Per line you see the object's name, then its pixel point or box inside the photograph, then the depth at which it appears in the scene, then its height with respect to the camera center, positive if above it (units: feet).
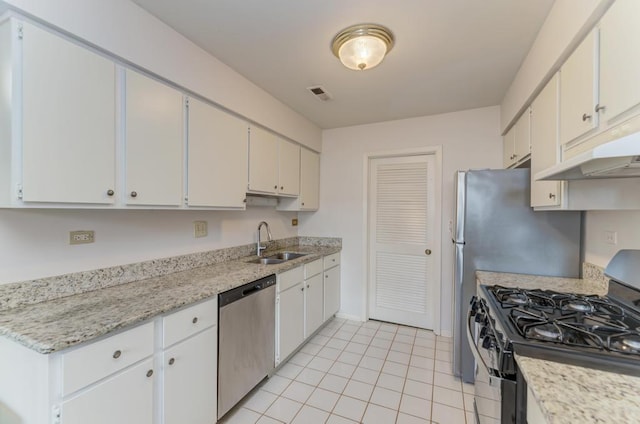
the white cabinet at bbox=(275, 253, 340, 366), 7.53 -2.95
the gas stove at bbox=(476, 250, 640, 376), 2.84 -1.46
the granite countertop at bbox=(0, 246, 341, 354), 3.29 -1.54
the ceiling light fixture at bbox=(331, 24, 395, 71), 5.43 +3.36
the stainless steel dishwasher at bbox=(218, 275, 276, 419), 5.60 -2.92
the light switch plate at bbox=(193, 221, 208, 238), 7.36 -0.57
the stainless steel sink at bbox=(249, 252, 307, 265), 8.78 -1.66
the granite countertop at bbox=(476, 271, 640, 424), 2.10 -1.56
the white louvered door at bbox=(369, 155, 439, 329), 10.36 -1.14
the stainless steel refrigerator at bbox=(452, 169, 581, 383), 6.36 -0.60
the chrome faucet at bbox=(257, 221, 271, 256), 9.31 -1.11
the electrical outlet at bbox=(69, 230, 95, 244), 4.87 -0.55
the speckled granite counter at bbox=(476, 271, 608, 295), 5.37 -1.50
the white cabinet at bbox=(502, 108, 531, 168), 6.63 +1.88
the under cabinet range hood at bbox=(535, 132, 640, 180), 2.51 +0.56
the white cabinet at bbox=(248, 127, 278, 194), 7.94 +1.44
